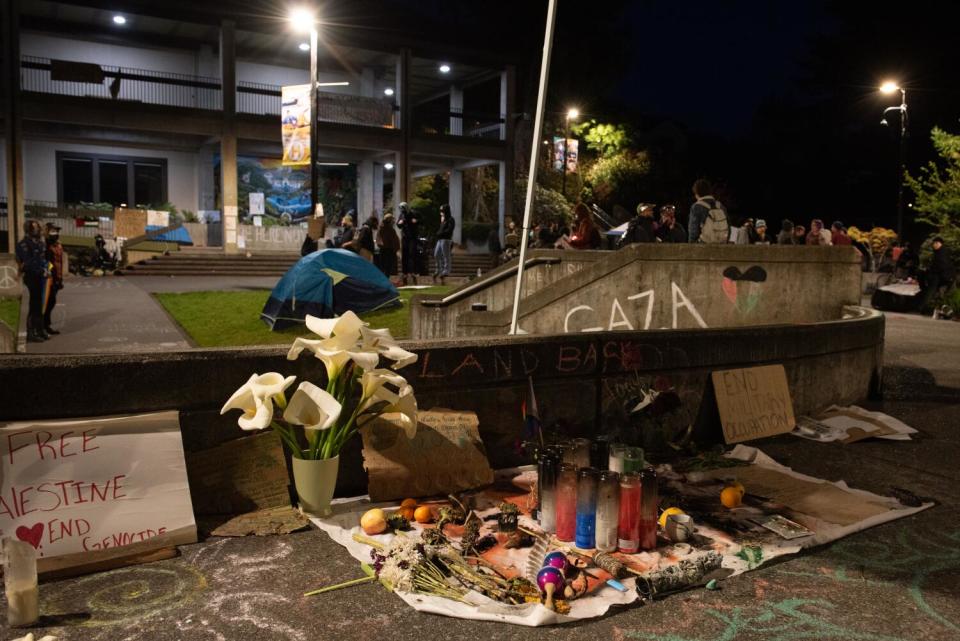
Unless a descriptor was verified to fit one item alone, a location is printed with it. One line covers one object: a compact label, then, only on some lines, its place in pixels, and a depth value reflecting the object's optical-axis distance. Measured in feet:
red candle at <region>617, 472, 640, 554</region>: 13.39
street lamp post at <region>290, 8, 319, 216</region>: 58.70
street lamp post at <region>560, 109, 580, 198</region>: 125.89
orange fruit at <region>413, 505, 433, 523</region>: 14.57
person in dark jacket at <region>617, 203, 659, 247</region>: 41.09
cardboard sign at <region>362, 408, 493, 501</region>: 15.65
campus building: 91.56
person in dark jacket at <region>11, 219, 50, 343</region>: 37.50
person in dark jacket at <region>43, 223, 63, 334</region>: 39.55
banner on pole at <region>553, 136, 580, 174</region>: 121.08
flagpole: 19.84
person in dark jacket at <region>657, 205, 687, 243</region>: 44.42
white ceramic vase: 14.75
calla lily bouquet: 13.91
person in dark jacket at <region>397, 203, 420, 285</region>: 61.93
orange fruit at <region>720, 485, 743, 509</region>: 15.76
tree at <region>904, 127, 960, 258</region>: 69.87
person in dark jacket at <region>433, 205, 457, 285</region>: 69.00
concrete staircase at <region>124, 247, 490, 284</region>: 82.64
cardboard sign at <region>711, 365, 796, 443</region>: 21.31
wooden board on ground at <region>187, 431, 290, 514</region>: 14.67
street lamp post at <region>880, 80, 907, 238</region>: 88.25
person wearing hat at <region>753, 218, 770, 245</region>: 57.26
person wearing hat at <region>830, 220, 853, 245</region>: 56.59
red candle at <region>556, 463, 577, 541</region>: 14.03
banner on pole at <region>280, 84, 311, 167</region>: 67.21
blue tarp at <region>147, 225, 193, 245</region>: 91.55
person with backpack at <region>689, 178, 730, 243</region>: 35.88
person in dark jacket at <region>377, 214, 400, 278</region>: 59.77
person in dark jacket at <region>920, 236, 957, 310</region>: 63.62
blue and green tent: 44.39
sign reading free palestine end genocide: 12.59
